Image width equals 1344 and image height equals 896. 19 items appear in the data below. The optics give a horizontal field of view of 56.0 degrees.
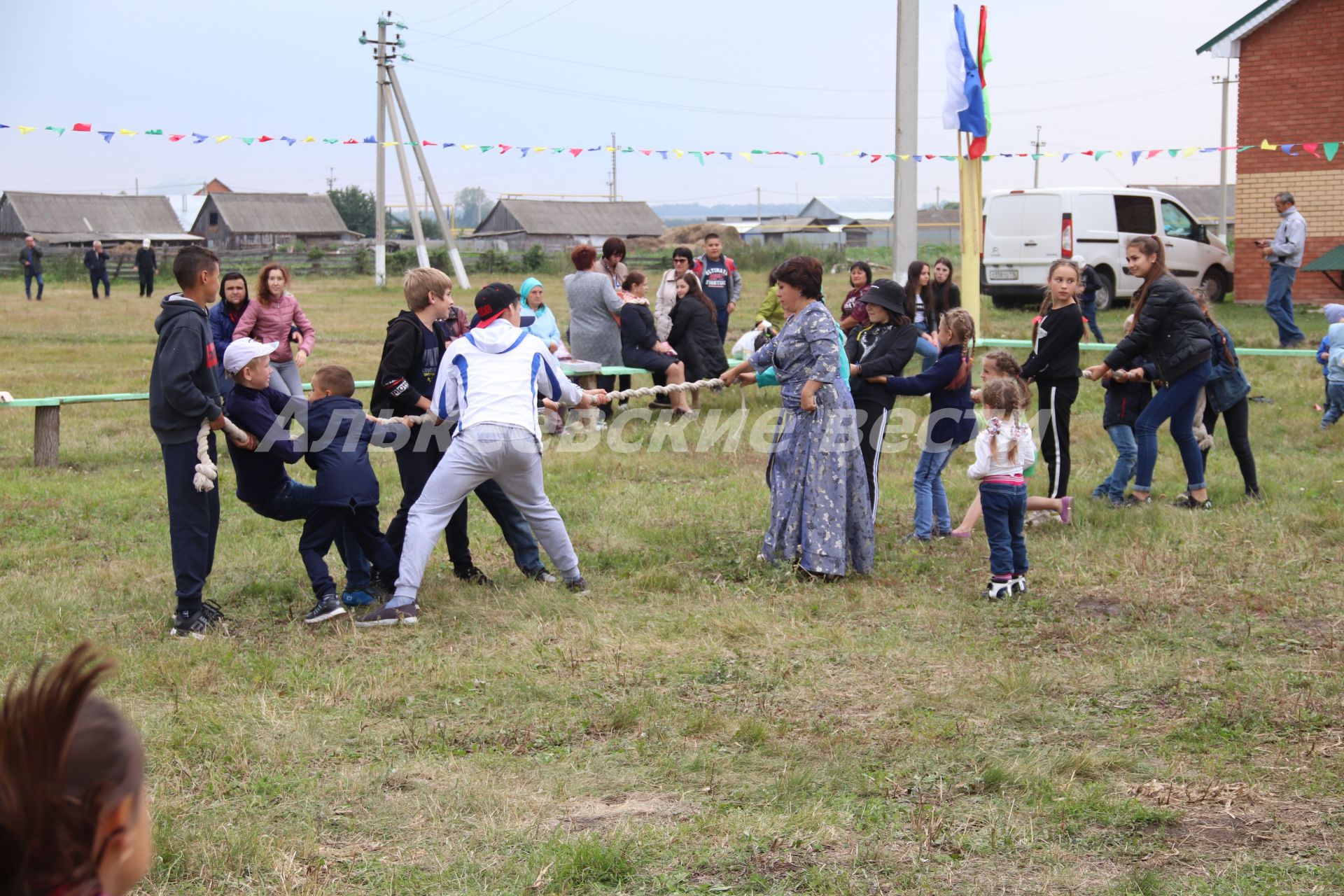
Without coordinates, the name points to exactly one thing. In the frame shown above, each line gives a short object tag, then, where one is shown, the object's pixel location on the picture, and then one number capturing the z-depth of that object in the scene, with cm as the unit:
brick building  2084
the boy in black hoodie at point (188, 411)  607
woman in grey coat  1310
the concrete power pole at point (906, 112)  1434
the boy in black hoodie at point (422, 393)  703
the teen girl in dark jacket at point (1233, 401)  910
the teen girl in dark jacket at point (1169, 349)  866
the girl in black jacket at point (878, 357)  799
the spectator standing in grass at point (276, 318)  988
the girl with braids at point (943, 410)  813
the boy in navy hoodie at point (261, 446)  652
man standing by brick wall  1617
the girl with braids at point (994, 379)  739
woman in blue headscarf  1210
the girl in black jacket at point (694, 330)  1323
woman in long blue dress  728
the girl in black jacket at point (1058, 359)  852
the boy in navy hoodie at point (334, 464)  664
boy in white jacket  655
